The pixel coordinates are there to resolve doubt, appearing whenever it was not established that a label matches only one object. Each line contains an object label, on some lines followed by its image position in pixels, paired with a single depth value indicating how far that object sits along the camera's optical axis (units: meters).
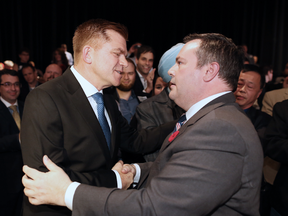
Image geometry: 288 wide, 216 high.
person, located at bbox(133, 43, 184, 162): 2.04
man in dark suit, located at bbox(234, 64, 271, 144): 2.27
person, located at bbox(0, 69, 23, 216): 2.48
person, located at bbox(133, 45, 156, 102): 4.48
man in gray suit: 0.89
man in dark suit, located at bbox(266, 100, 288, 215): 1.81
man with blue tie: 1.24
